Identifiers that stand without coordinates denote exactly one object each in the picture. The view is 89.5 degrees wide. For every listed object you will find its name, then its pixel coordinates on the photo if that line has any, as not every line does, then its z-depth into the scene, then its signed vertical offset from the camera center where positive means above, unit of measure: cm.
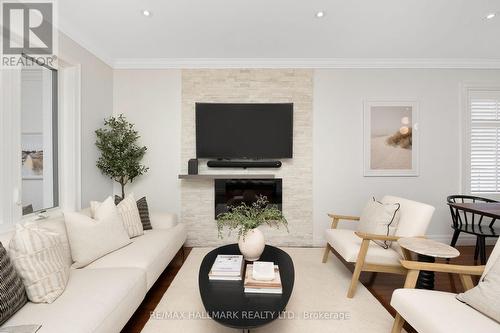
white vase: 207 -68
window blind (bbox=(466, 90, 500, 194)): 378 +41
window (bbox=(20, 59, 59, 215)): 241 +23
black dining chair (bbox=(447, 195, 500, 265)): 287 -79
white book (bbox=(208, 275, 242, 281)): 178 -82
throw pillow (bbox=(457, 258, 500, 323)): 137 -75
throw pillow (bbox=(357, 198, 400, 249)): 246 -58
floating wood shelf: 352 -20
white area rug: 190 -124
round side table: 184 -65
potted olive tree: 326 +13
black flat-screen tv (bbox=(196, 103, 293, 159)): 367 +47
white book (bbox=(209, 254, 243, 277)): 181 -77
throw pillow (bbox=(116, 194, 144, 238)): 267 -59
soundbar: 367 -3
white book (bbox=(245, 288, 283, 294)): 163 -83
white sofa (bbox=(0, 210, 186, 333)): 132 -82
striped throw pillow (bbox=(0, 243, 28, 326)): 129 -69
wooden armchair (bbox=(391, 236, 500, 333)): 132 -84
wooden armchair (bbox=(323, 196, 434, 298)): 227 -81
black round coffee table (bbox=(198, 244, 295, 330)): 134 -84
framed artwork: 372 +42
